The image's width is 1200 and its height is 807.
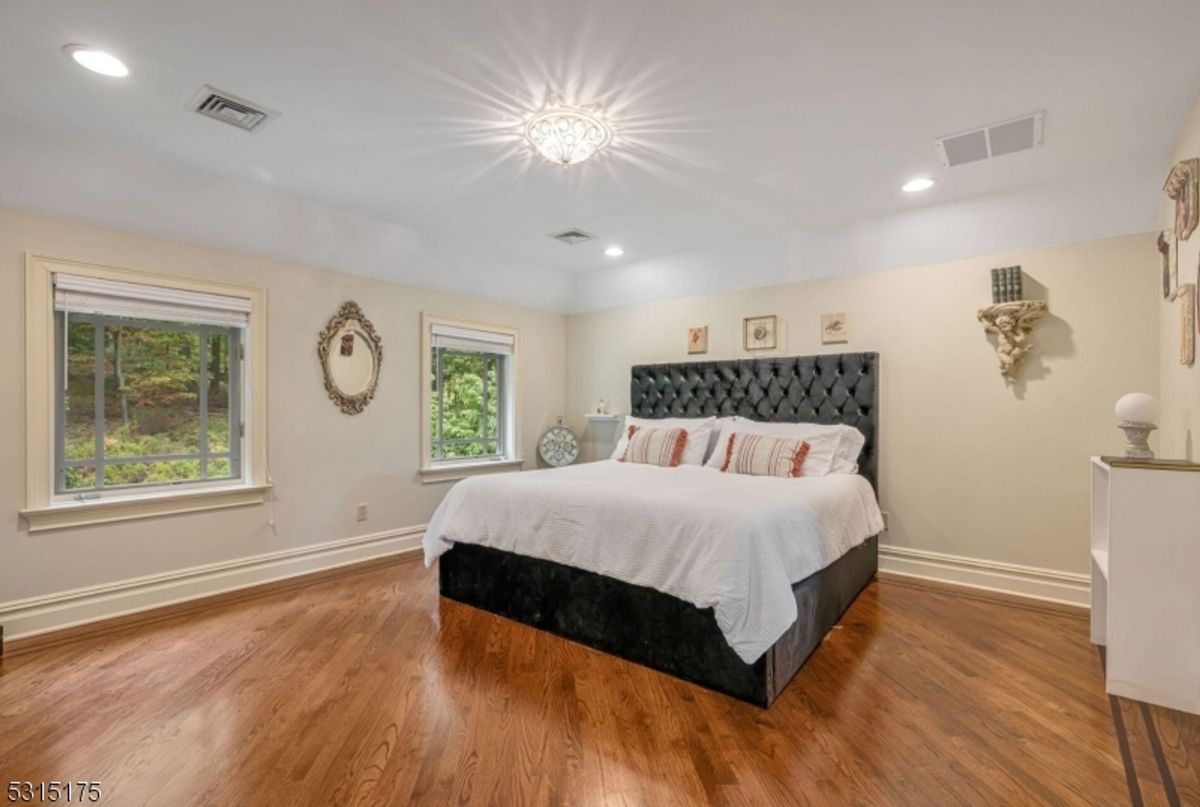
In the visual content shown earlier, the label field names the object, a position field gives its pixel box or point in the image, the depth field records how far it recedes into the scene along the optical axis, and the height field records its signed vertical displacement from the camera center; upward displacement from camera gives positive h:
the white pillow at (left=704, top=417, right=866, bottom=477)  3.52 -0.28
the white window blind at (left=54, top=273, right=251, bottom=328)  2.81 +0.60
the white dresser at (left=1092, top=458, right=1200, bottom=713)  1.80 -0.63
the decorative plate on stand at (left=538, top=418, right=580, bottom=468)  5.36 -0.42
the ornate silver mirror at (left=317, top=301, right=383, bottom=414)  3.84 +0.36
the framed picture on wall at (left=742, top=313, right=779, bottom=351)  4.30 +0.59
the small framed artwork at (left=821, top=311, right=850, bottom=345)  3.97 +0.58
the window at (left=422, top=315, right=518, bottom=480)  4.62 +0.10
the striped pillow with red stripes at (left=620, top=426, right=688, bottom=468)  4.06 -0.33
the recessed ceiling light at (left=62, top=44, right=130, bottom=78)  1.97 +1.32
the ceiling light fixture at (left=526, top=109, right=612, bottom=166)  2.39 +1.26
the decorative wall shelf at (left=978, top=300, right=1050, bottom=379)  3.22 +0.47
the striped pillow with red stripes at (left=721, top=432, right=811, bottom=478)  3.48 -0.35
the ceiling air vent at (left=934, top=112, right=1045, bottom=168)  2.50 +1.30
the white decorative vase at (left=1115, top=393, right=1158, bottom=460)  2.20 -0.07
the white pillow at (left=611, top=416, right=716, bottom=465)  4.07 -0.23
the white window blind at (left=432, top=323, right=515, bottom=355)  4.59 +0.59
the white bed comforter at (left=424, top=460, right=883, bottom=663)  2.08 -0.59
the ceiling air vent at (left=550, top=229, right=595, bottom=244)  4.13 +1.34
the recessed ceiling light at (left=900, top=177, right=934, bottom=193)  3.12 +1.31
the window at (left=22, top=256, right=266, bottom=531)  2.74 +0.07
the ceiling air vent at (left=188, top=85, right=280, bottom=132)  2.27 +1.32
